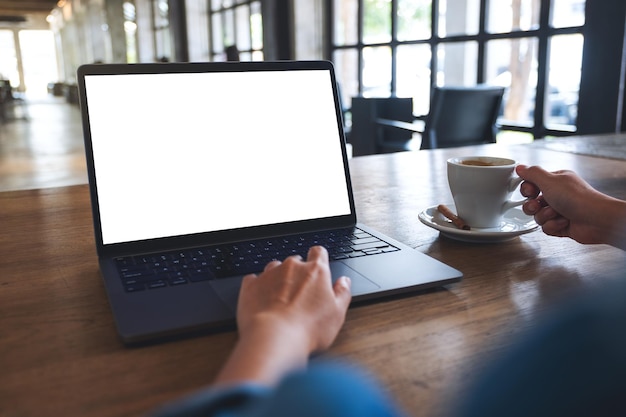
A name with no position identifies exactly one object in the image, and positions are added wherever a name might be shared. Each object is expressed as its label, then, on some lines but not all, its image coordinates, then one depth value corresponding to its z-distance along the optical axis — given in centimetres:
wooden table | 44
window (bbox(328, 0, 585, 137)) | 319
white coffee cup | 80
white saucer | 79
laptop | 65
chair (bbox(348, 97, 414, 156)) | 381
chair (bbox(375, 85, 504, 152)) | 293
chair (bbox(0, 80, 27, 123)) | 1114
